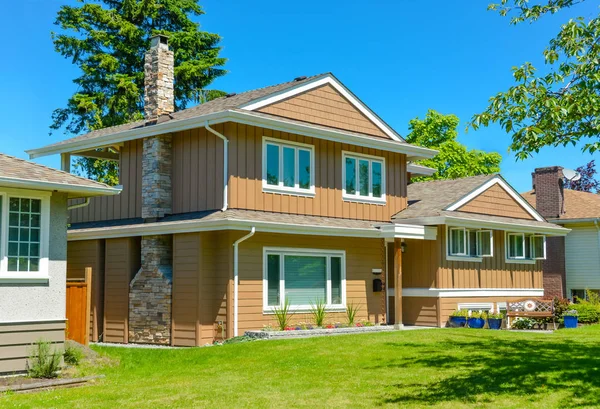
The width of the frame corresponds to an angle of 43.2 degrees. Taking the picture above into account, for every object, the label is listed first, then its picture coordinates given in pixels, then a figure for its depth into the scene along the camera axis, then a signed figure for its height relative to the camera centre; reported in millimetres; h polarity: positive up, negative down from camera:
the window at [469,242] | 23002 +832
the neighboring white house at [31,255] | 12586 +252
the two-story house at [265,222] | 18906 +1298
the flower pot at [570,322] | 22812 -1593
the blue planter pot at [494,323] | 22234 -1580
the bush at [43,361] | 12578 -1534
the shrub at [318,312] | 20109 -1143
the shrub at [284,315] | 19203 -1166
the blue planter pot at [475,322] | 21984 -1532
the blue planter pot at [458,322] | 21969 -1531
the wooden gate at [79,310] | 15677 -838
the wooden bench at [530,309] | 22406 -1220
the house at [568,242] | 32062 +1170
